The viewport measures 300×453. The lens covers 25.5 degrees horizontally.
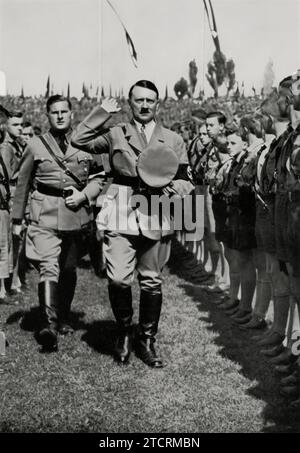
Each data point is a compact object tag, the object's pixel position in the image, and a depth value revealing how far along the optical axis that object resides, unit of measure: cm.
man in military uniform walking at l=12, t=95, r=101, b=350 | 594
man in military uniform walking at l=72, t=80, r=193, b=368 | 532
